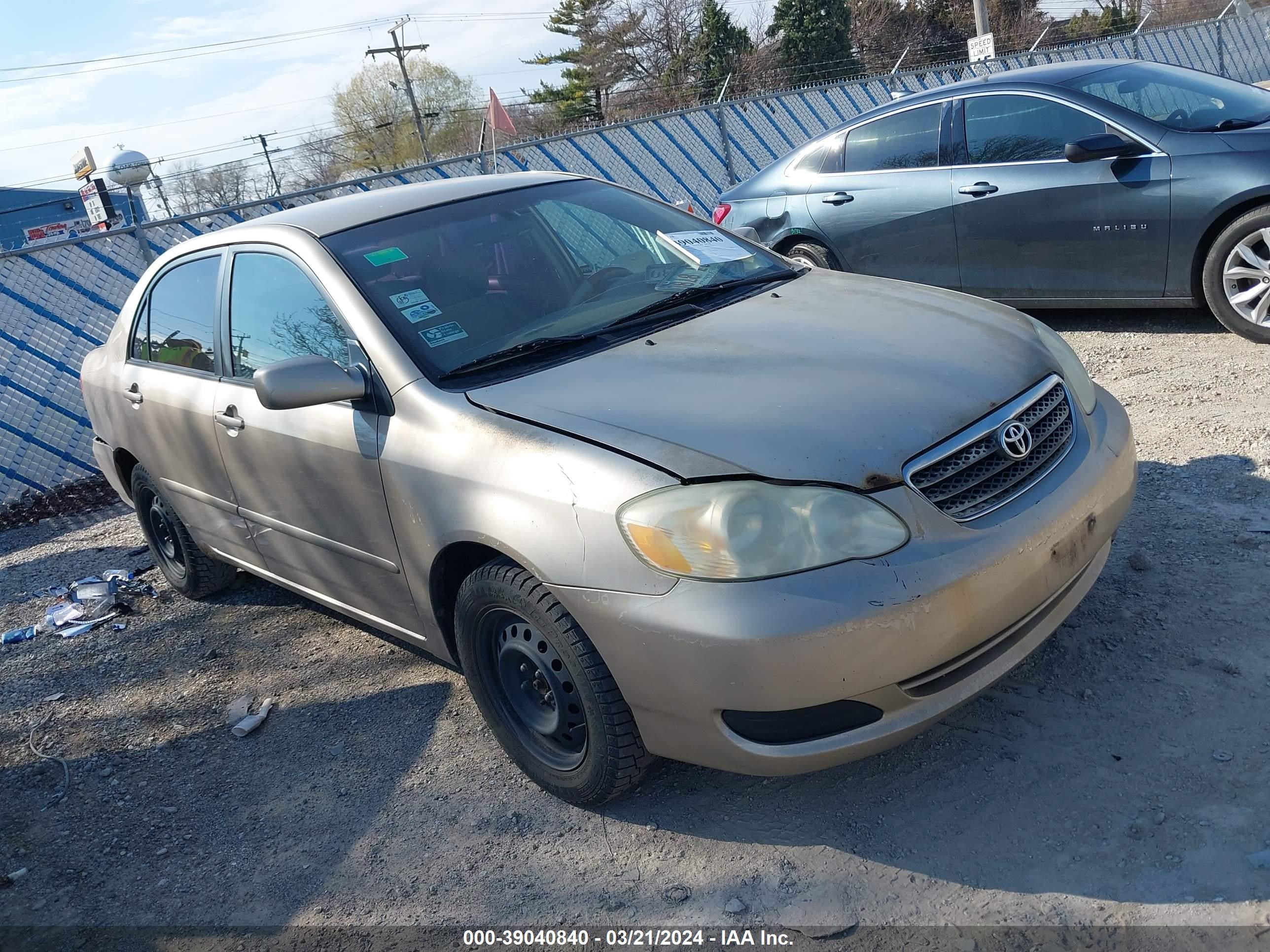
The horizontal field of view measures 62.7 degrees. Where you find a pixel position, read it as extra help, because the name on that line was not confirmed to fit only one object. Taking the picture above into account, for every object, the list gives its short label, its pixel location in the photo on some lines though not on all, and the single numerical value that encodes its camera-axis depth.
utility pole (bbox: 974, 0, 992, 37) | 29.48
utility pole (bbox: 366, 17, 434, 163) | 56.34
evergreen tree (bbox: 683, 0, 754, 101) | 46.06
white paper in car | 3.93
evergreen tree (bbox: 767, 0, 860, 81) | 45.81
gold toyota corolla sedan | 2.46
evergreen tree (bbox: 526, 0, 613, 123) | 55.06
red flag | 7.63
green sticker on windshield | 3.53
